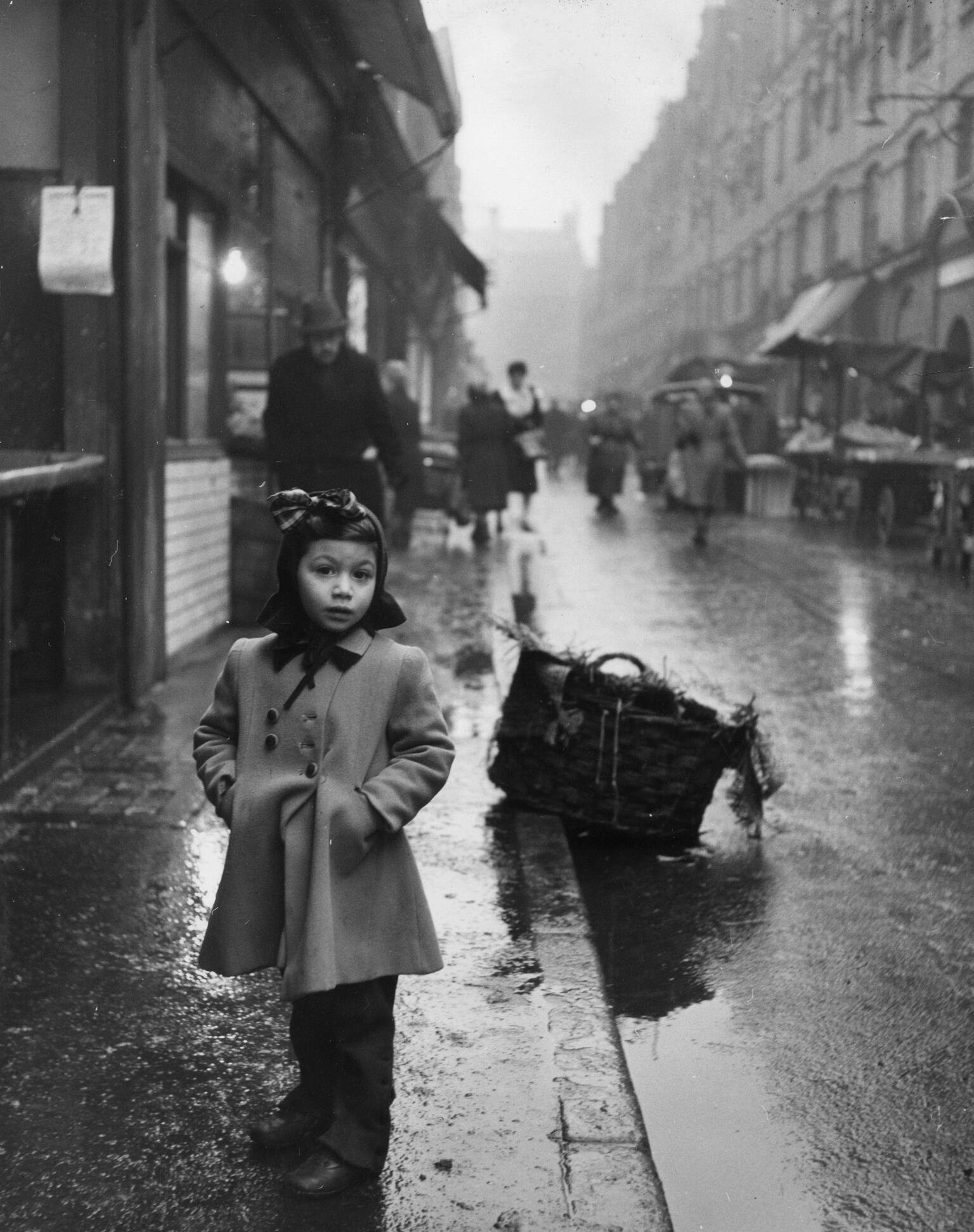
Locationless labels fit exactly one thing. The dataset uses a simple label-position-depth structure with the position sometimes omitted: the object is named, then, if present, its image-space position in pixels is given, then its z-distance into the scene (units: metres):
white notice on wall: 7.24
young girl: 3.03
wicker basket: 5.50
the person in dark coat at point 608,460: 24.58
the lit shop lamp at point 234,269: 11.12
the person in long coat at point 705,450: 19.14
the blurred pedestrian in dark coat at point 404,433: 16.95
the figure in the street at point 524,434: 17.73
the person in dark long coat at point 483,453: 17.53
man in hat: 9.51
